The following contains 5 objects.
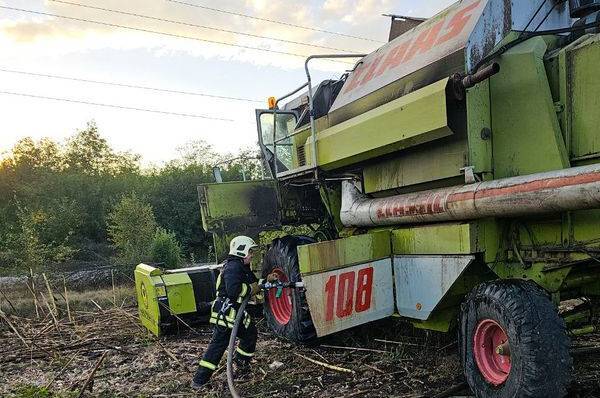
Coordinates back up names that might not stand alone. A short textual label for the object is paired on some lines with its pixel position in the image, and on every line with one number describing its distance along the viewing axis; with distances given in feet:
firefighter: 17.15
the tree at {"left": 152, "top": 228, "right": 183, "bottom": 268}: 63.16
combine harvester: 12.42
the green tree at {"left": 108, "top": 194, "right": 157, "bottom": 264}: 71.31
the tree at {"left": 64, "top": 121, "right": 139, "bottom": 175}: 148.15
